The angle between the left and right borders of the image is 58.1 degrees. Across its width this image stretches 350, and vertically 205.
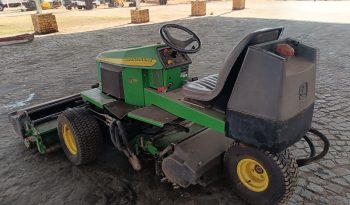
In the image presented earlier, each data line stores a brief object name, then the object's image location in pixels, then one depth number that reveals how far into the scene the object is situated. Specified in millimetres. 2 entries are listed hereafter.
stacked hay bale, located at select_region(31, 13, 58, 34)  13359
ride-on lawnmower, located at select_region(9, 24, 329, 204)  2223
